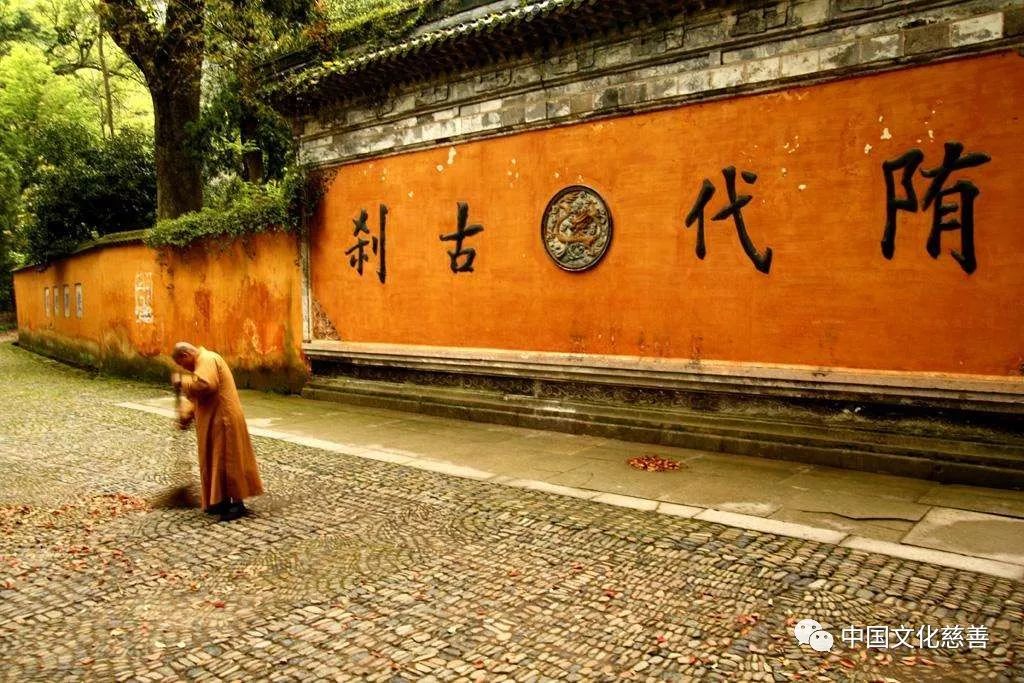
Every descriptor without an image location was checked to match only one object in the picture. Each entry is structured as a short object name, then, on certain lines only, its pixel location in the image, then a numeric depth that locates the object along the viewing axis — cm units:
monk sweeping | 546
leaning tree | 1429
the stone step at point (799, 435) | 584
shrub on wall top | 1158
